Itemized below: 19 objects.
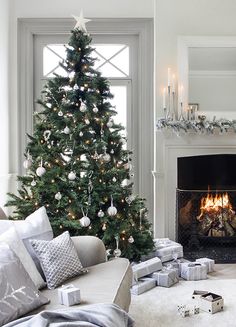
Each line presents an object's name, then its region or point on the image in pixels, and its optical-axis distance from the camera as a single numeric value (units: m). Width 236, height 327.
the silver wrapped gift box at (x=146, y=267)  3.31
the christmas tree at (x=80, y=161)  3.35
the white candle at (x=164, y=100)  4.41
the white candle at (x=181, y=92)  4.37
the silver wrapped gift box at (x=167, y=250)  3.75
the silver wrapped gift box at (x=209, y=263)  3.75
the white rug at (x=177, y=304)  2.62
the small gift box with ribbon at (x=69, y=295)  1.91
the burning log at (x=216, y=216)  4.27
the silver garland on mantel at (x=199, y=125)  4.24
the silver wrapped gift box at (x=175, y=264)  3.61
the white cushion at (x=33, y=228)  2.31
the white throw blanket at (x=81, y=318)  1.60
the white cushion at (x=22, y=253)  2.12
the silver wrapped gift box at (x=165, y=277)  3.34
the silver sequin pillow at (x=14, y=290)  1.74
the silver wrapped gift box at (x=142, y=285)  3.16
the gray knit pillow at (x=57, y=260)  2.22
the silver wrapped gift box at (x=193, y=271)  3.54
